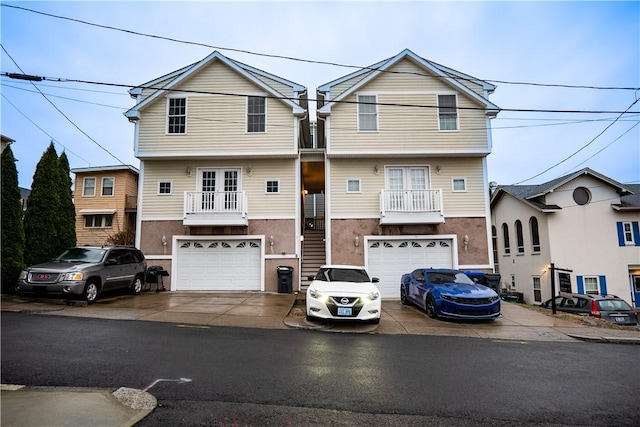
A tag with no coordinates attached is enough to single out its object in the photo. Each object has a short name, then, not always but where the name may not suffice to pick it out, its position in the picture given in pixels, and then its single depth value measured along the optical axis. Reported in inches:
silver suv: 408.2
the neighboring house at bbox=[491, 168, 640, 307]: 821.2
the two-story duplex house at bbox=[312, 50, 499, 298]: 617.3
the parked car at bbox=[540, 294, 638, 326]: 566.6
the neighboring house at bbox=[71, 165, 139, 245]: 967.6
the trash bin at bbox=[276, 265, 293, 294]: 591.5
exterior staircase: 640.0
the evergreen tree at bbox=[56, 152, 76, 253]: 557.2
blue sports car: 400.2
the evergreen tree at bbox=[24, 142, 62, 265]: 526.0
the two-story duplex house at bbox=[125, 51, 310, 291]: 616.7
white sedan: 361.4
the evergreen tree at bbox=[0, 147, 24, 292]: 485.4
